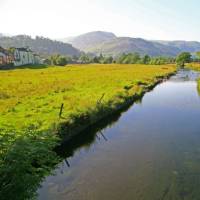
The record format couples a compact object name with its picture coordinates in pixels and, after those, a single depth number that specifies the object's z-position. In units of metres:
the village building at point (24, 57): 101.02
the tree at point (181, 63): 129.22
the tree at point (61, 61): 120.57
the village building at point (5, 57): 87.81
